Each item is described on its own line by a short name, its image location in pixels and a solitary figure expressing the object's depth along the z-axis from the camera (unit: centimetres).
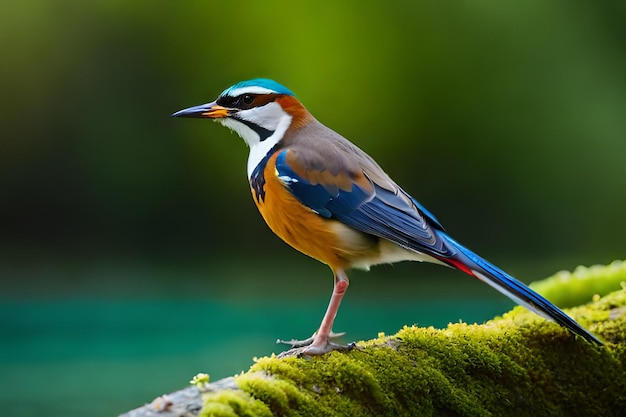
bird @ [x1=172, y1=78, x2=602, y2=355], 560
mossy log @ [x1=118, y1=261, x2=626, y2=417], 426
